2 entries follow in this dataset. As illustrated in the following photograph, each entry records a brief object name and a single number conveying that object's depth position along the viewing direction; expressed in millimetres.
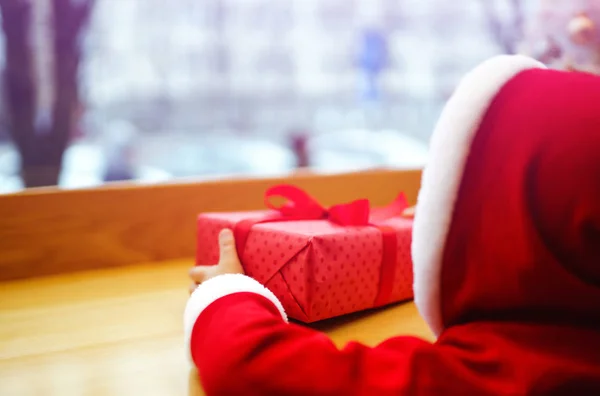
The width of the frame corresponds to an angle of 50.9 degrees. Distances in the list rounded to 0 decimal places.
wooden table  503
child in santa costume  393
